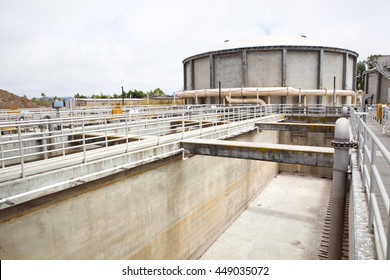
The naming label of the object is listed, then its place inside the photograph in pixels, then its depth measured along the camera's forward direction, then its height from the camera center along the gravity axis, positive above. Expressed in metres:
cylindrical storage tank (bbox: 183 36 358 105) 37.94 +5.37
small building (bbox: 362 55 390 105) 45.16 +3.55
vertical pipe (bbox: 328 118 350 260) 7.26 -2.19
